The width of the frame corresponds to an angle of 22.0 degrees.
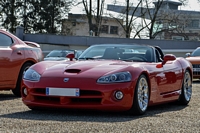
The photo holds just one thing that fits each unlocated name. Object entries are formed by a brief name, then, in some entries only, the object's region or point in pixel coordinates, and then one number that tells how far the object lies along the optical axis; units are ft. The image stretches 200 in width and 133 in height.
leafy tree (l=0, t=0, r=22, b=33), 175.32
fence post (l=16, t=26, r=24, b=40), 131.33
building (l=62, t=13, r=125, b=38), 184.03
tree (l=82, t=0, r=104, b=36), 161.20
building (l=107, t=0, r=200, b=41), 172.30
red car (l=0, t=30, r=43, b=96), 31.83
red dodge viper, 22.82
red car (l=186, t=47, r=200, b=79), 57.57
